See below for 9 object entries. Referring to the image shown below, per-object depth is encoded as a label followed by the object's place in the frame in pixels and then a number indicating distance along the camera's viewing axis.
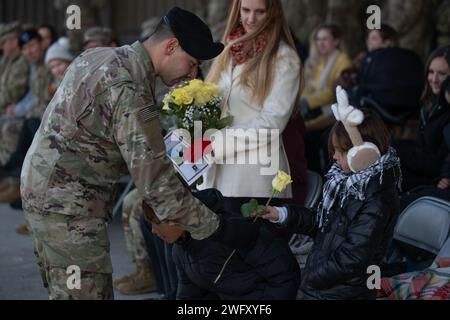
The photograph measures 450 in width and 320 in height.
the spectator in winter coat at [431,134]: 5.94
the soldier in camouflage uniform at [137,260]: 5.99
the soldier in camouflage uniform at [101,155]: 3.54
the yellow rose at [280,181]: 4.25
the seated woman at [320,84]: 7.30
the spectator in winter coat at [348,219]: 4.20
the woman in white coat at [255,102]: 4.72
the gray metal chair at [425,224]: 5.01
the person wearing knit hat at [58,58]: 8.13
